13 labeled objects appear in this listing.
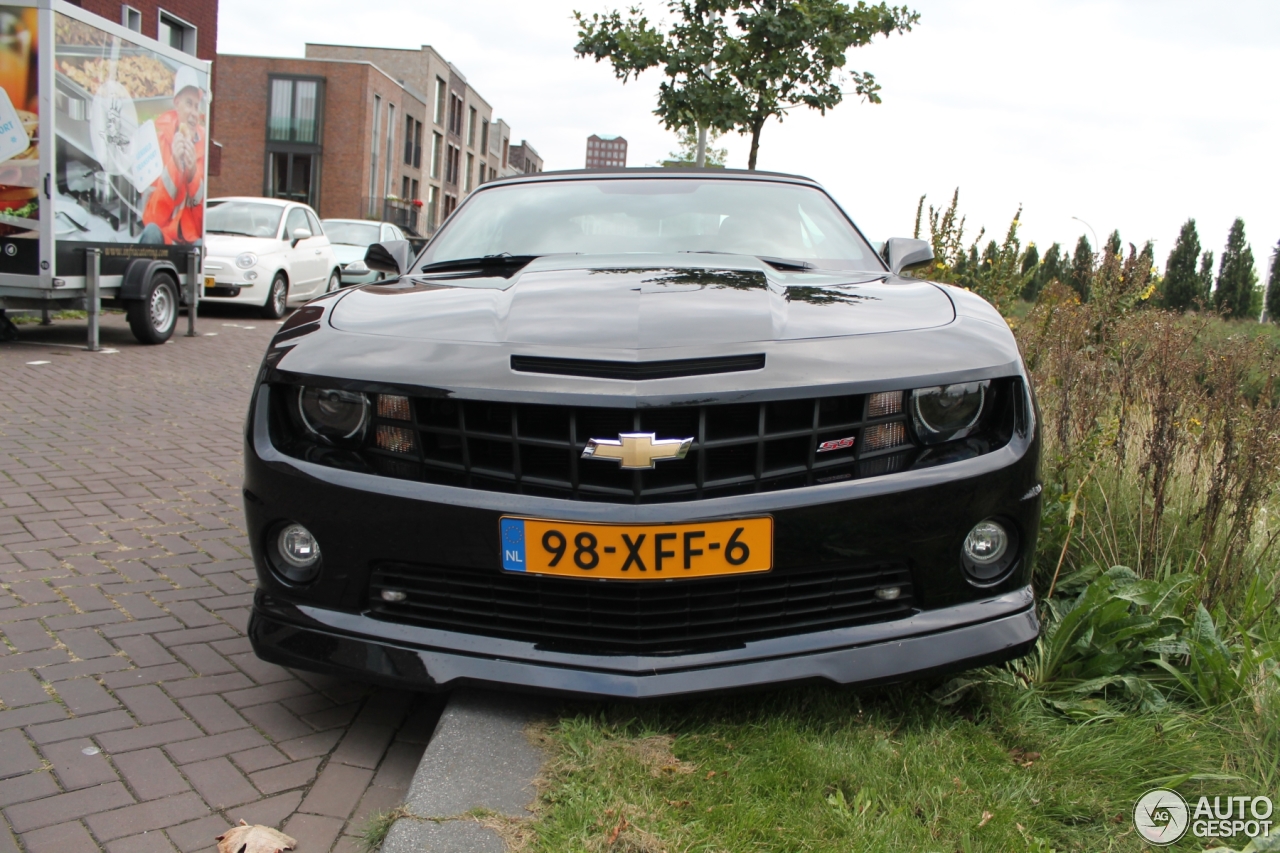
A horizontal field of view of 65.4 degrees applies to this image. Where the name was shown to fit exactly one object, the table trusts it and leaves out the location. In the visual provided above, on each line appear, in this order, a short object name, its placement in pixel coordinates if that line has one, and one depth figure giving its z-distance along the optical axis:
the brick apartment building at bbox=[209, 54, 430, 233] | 46.50
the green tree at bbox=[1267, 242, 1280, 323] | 18.81
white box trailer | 8.59
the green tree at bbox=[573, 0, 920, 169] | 11.88
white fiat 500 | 13.45
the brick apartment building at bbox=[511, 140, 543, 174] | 97.00
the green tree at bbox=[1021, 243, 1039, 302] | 22.23
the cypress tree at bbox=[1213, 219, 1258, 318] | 20.66
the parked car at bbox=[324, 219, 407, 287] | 18.19
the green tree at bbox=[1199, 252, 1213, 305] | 20.78
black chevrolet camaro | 2.14
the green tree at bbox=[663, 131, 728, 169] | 36.90
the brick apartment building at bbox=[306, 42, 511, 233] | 56.56
